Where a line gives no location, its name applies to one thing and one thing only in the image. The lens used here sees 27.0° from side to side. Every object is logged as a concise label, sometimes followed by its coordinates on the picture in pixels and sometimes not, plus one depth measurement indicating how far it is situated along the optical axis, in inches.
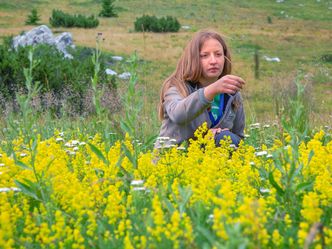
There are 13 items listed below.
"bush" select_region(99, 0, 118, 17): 1603.5
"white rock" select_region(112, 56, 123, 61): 1029.2
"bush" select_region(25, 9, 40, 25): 1439.5
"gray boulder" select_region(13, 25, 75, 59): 986.1
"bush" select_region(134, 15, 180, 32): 1365.7
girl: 212.5
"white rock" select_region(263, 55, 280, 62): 1131.7
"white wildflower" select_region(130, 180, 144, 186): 118.0
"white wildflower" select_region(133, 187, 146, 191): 114.6
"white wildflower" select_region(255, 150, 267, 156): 154.2
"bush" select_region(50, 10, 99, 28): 1397.6
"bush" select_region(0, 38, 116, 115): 578.9
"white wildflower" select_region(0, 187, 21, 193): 124.0
